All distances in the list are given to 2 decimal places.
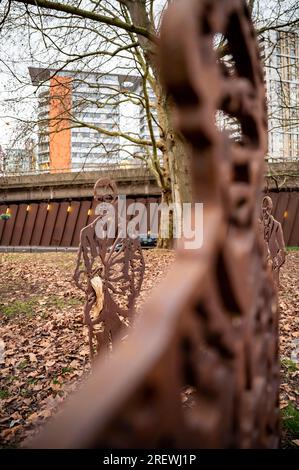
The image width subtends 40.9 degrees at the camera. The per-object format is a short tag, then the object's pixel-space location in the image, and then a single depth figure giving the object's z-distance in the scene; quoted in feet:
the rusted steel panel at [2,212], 83.05
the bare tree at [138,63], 34.73
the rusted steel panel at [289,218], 72.49
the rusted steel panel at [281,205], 73.10
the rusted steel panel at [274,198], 73.70
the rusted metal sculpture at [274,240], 24.47
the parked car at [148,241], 70.28
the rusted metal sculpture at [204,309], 1.96
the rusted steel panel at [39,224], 80.79
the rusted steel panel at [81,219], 78.48
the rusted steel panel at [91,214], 76.98
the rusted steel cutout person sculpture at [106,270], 14.65
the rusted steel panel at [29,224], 81.41
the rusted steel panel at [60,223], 79.56
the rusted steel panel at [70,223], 78.84
